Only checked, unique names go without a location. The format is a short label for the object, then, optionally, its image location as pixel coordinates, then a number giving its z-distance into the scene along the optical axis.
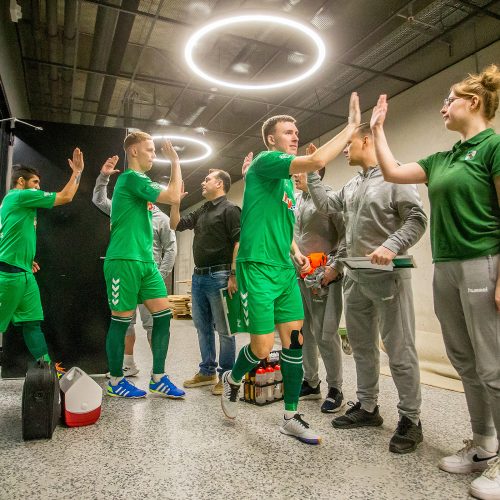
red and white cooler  2.44
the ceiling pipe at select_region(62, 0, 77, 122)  4.76
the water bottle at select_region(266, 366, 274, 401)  2.99
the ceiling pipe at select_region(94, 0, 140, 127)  4.66
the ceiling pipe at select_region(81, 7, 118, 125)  4.84
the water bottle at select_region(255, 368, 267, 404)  2.95
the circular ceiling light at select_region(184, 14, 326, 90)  3.77
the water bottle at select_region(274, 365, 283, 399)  3.05
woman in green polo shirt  1.68
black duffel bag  2.19
